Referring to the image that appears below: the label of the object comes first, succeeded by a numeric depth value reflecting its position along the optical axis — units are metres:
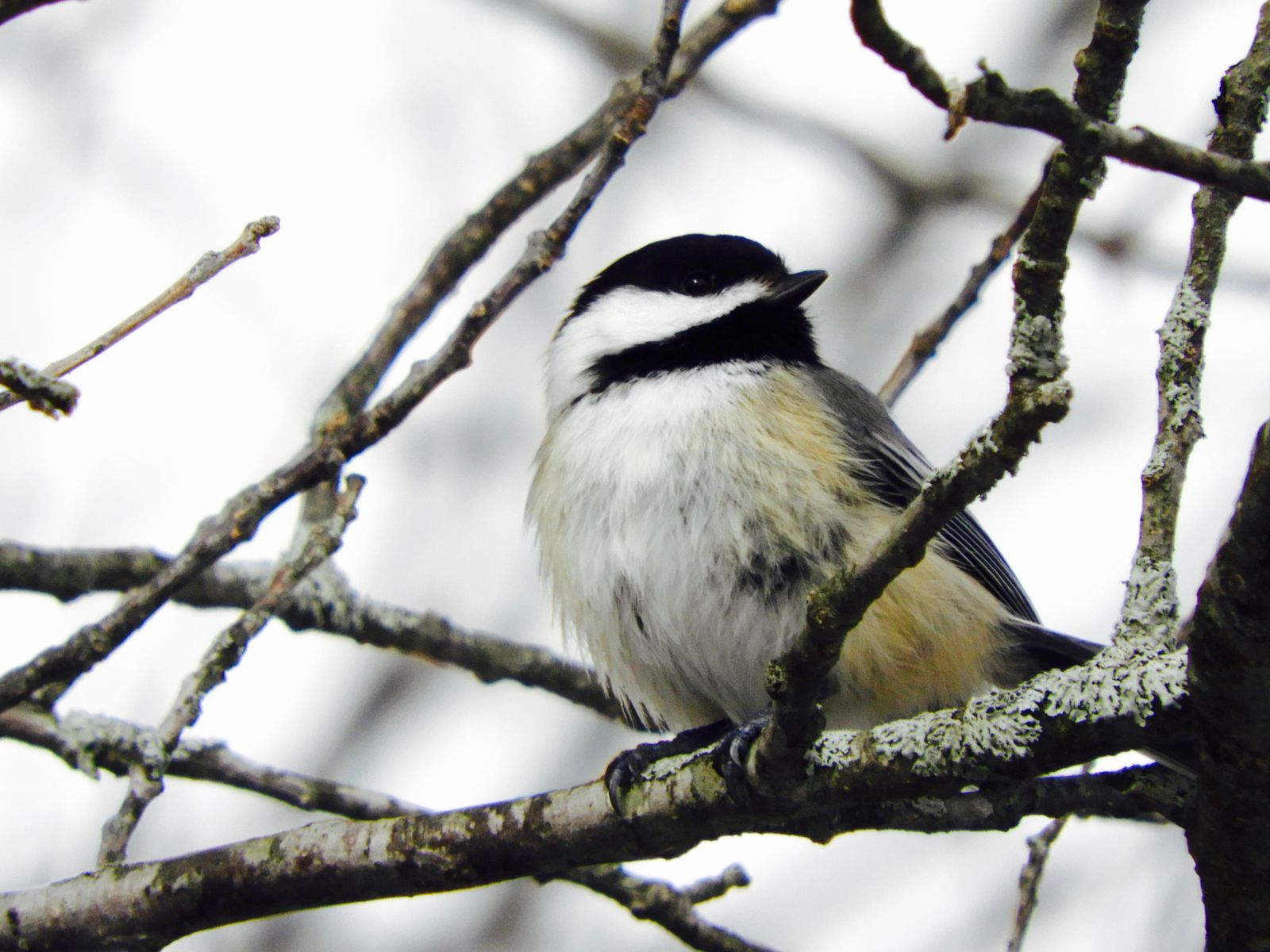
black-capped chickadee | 6.12
